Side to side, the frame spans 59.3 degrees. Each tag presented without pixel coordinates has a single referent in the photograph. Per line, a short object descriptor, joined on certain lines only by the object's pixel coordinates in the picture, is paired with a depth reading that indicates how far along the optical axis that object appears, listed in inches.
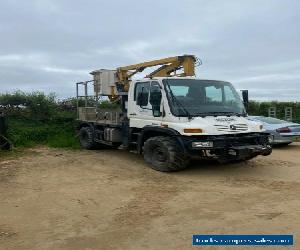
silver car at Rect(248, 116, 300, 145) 376.0
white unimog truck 238.7
